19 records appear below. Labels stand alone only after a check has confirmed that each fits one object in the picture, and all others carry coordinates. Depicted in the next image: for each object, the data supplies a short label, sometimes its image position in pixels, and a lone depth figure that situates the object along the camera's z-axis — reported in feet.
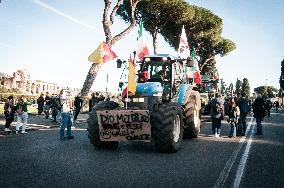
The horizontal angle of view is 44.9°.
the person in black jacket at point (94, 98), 73.05
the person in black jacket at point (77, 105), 65.46
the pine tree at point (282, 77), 264.99
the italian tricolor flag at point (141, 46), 41.34
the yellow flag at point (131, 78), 27.73
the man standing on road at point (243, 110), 43.60
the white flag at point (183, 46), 53.19
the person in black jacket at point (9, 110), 43.32
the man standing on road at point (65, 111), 36.94
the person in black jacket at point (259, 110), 45.50
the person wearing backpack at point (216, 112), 41.39
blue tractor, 26.71
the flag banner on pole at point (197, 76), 54.97
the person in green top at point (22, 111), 43.42
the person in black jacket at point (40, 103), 78.55
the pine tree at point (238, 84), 413.98
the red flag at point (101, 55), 38.57
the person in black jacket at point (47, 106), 69.62
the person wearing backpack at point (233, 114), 41.52
